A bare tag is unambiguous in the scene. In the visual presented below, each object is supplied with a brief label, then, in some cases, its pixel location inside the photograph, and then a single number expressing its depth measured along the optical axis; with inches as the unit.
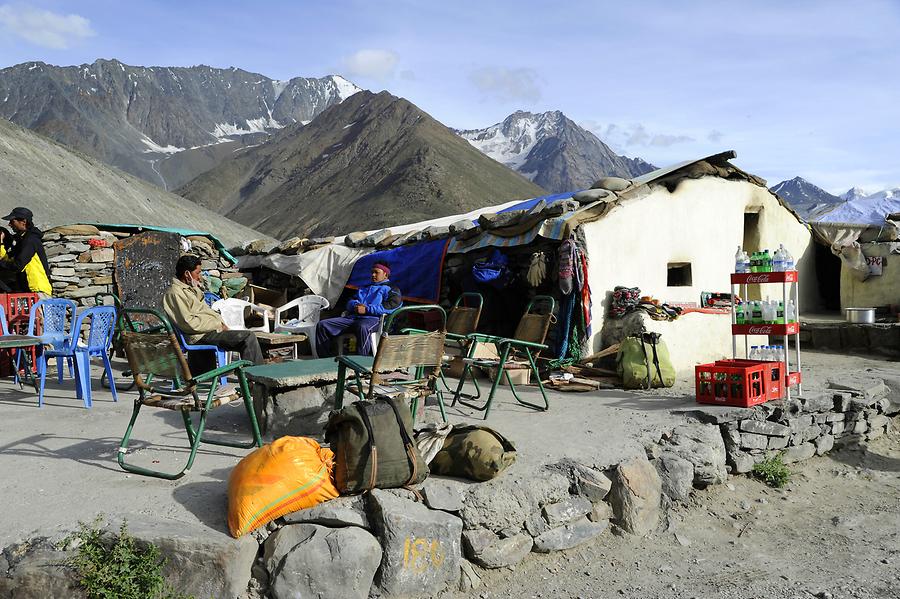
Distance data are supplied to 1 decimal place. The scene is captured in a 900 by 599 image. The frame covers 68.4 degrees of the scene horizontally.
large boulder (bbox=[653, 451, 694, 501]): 179.2
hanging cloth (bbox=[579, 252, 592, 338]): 286.7
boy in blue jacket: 276.7
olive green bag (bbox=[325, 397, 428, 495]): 129.9
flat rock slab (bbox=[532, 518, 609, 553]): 150.2
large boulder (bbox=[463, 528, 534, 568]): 139.3
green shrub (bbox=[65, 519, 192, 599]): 108.7
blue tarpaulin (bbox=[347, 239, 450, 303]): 343.0
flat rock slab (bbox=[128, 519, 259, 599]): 113.2
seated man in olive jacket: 214.8
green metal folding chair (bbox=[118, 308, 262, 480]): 141.9
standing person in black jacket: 278.4
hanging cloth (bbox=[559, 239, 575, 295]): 283.3
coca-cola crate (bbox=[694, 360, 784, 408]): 217.2
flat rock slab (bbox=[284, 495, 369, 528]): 124.6
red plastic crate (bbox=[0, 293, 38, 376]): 263.2
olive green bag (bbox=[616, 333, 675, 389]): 265.0
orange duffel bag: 120.0
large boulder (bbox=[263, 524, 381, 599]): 117.7
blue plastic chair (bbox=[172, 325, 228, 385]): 206.2
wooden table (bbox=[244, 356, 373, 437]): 173.6
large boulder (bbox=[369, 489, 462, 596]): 126.2
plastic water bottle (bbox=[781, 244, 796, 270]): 220.8
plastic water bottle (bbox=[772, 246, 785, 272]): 221.3
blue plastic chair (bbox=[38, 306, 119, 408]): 209.6
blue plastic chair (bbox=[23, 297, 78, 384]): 235.3
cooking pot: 397.1
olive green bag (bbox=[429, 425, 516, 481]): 145.6
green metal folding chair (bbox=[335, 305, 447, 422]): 154.0
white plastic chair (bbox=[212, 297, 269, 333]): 326.3
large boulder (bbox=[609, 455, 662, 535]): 164.6
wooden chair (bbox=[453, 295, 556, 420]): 207.6
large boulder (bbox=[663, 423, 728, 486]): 191.3
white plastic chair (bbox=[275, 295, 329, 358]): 359.6
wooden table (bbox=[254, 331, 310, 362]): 281.6
